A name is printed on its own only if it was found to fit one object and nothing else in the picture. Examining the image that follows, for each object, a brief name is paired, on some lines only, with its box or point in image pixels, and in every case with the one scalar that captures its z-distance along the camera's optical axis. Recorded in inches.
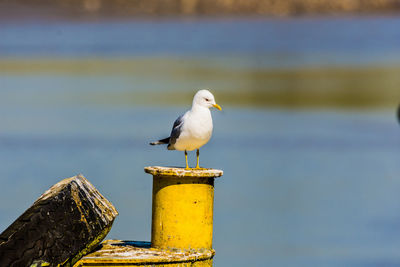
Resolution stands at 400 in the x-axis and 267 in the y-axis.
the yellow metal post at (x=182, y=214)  684.1
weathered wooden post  605.3
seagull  698.8
